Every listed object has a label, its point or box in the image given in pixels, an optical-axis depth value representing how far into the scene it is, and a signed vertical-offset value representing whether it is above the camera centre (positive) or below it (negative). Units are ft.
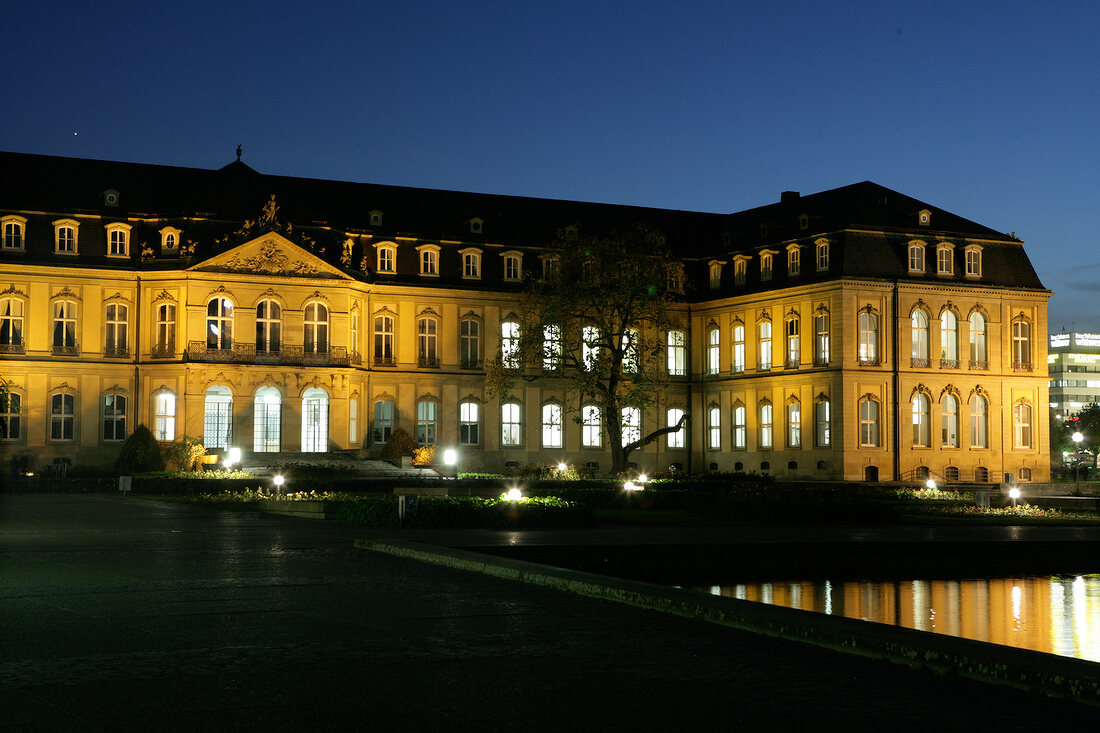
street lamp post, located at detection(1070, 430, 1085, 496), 159.63 -7.45
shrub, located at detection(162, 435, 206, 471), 179.93 -3.47
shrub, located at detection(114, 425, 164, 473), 175.01 -3.58
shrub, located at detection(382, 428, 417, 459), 195.93 -2.92
